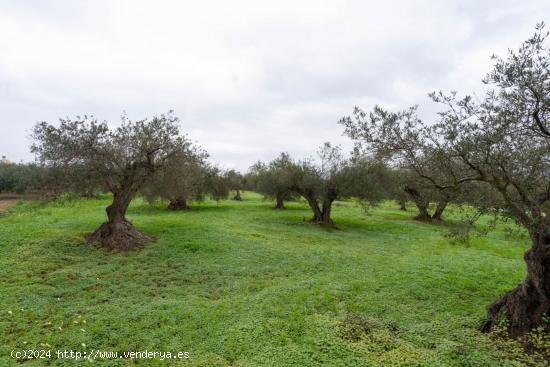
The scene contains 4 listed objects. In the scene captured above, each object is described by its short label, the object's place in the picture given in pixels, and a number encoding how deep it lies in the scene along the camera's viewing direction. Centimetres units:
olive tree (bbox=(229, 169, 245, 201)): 4493
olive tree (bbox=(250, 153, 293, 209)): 2790
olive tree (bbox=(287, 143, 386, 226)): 2488
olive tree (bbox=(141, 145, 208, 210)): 1781
